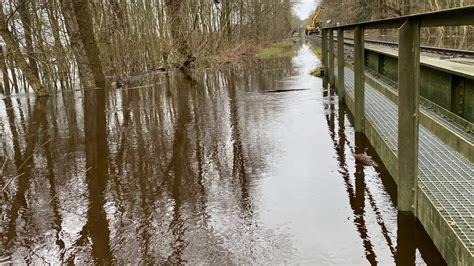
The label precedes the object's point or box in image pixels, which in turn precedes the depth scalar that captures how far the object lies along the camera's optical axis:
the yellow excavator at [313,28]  69.21
